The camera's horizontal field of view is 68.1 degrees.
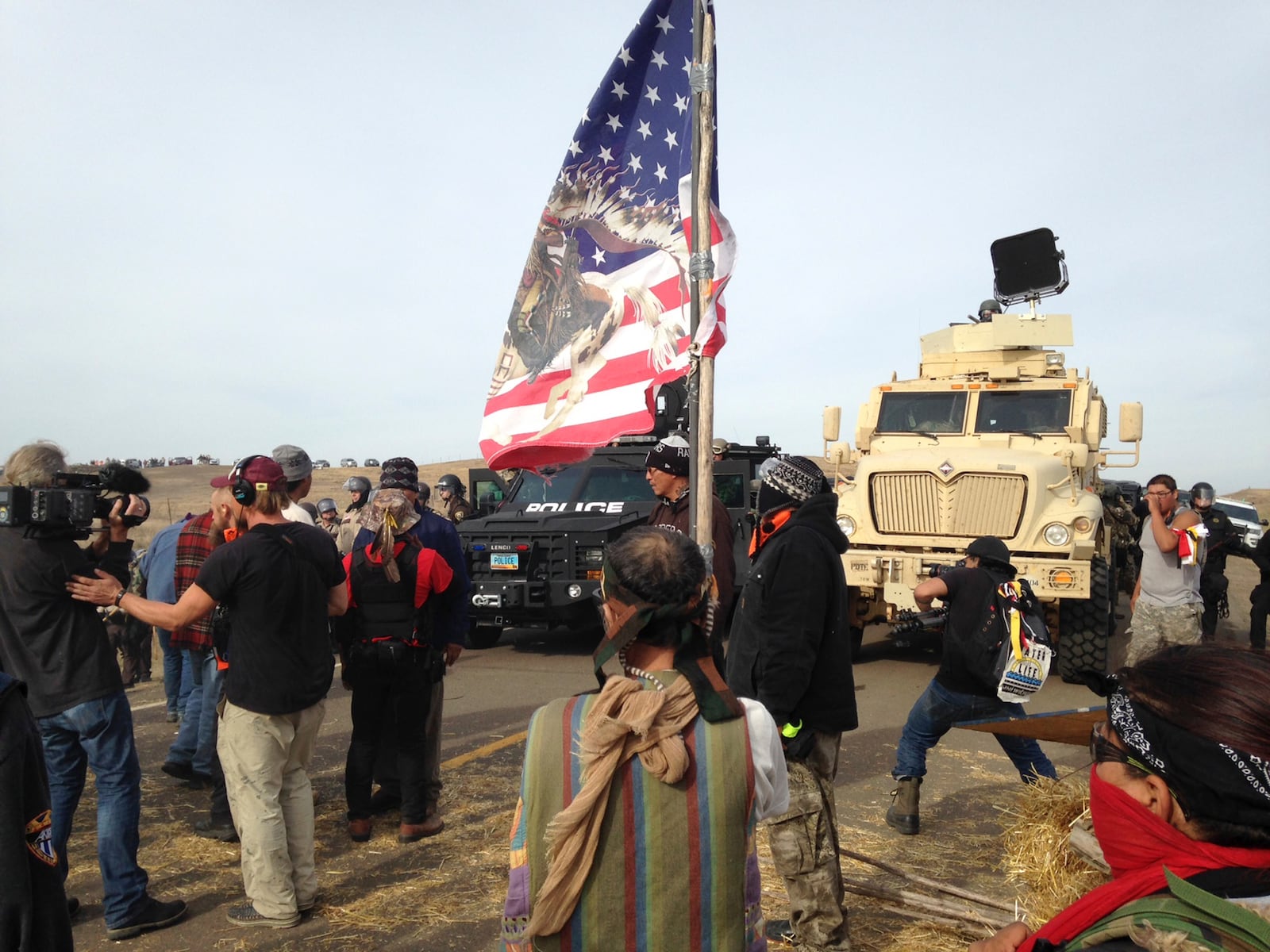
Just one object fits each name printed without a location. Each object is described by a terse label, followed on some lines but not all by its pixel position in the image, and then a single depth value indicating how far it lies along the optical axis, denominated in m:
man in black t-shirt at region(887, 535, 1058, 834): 4.75
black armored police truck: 10.12
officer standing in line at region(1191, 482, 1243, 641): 10.74
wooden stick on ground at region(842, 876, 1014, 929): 3.56
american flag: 4.18
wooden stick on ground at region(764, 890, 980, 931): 3.66
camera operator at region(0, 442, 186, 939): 3.61
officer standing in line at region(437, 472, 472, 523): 12.02
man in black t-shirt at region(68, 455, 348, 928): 3.79
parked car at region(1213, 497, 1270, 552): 16.55
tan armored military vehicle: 8.88
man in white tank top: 7.29
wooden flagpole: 3.54
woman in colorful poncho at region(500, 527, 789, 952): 1.78
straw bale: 3.03
